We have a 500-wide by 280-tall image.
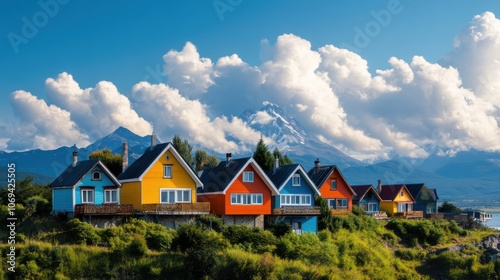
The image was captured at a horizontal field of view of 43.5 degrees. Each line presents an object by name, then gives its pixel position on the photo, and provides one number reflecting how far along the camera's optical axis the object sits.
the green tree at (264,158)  74.25
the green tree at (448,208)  104.00
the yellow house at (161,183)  52.25
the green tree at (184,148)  87.81
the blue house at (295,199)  59.44
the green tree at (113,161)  63.38
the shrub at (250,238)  49.91
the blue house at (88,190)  49.34
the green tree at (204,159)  85.78
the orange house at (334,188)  69.31
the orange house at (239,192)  56.59
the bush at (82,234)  44.77
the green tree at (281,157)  78.90
